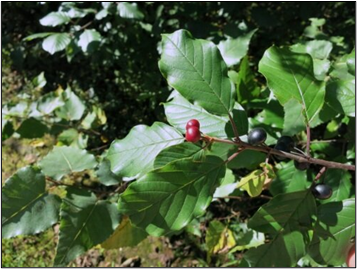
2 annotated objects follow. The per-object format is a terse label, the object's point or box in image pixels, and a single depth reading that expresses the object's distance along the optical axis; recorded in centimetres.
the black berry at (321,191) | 23
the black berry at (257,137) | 21
